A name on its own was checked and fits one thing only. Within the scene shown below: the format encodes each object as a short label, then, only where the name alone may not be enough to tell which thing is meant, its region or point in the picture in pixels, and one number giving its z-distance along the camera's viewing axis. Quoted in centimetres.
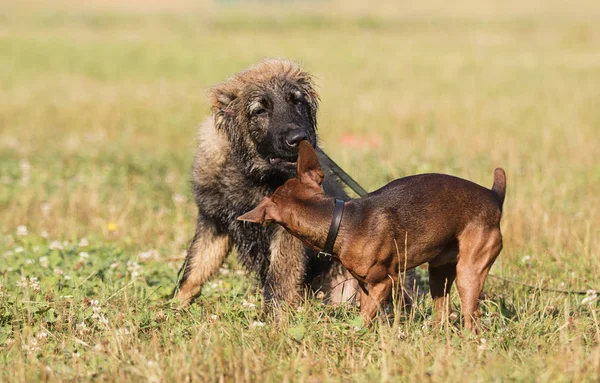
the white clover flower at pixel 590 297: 949
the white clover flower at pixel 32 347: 790
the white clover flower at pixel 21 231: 1378
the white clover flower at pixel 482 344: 770
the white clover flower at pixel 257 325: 837
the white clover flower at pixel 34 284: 987
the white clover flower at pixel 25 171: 1789
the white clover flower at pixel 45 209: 1587
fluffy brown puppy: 1041
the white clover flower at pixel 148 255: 1252
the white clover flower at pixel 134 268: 1127
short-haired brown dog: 838
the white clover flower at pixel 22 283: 973
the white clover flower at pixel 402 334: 829
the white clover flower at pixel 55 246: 1242
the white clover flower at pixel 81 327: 844
